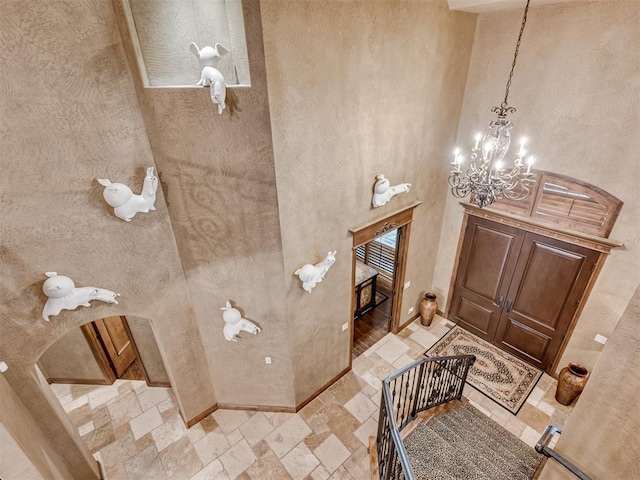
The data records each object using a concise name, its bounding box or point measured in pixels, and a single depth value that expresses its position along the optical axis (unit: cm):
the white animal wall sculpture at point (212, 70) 275
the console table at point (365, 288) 660
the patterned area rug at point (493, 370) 530
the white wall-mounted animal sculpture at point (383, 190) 436
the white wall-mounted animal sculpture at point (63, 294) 300
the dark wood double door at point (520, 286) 493
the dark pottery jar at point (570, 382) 486
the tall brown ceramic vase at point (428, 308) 650
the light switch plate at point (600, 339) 480
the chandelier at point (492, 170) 320
